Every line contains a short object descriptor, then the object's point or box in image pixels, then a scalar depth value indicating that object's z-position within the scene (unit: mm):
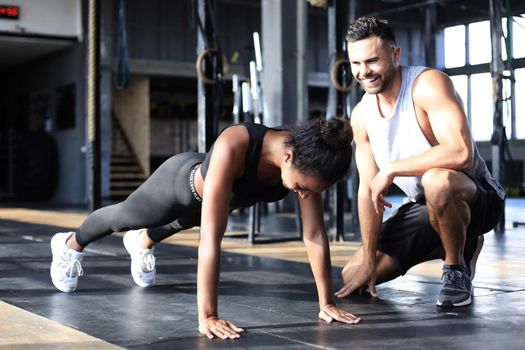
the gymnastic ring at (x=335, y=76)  4285
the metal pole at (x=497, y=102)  4891
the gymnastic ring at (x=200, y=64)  4211
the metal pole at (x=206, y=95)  4266
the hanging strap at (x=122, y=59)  6223
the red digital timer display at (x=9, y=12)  10266
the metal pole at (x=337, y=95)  4367
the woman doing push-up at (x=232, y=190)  1822
